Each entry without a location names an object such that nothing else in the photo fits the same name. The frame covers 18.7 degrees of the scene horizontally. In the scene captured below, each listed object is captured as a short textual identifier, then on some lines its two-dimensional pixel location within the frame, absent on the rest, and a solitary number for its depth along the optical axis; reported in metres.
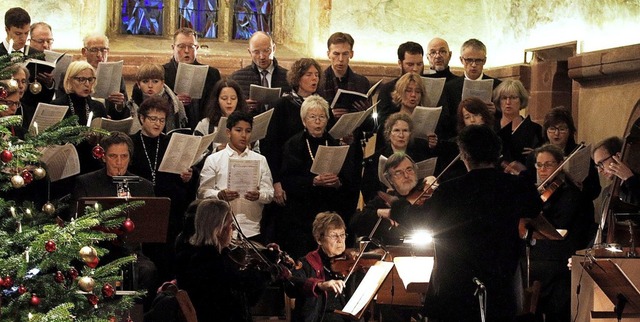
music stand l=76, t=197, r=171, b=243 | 10.23
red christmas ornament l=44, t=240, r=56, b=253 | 8.19
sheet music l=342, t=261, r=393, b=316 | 9.70
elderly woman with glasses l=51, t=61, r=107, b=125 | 12.83
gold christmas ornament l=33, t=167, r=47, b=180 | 8.54
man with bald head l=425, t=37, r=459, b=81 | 15.28
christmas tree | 8.40
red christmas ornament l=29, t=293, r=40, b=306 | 8.42
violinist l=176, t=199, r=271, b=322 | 9.96
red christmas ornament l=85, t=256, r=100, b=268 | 8.45
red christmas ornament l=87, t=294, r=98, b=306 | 8.81
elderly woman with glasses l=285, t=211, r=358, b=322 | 11.06
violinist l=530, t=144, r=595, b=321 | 12.83
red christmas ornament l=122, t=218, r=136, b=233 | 9.10
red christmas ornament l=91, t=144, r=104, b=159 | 8.97
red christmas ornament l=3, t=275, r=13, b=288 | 8.20
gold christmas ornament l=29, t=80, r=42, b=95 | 8.87
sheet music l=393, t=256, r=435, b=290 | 9.79
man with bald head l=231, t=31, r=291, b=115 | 14.77
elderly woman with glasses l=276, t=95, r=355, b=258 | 13.33
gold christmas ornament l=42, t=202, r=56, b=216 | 8.84
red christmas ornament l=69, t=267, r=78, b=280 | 8.76
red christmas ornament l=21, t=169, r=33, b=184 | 8.50
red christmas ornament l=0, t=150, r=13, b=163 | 8.24
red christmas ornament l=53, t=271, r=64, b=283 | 8.62
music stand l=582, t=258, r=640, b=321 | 9.82
